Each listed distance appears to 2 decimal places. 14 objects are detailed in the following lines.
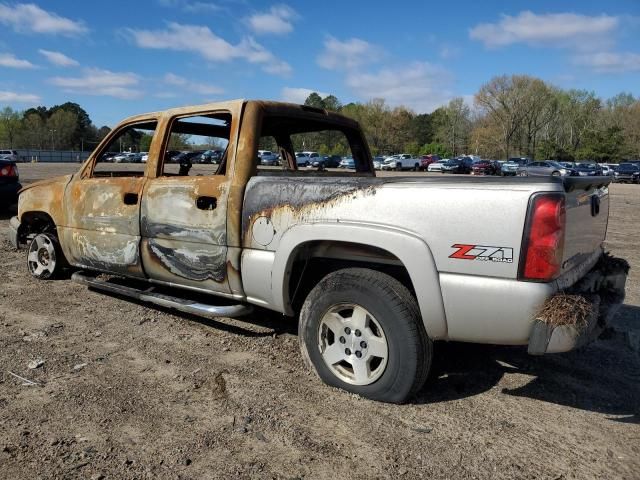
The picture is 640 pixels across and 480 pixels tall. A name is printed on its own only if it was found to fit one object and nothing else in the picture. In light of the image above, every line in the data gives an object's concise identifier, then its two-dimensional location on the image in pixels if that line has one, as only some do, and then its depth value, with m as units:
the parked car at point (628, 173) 41.00
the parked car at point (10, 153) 56.63
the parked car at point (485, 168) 50.53
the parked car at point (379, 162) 63.54
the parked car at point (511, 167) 50.47
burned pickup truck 2.83
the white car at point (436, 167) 54.62
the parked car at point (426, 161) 61.94
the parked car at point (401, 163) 61.06
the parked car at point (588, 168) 42.69
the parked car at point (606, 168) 44.81
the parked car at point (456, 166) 53.16
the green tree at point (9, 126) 103.94
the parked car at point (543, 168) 41.51
